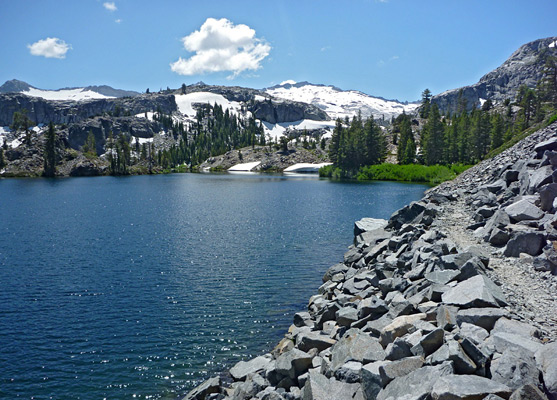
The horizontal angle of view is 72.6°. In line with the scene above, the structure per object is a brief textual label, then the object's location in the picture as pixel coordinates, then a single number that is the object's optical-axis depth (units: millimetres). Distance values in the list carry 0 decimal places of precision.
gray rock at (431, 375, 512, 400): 7564
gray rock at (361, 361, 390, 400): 9500
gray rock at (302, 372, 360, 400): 10016
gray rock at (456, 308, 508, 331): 10641
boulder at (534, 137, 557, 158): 24470
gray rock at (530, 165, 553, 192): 20719
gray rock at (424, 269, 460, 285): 14188
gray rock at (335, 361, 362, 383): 10539
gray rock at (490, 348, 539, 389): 7840
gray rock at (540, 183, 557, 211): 19156
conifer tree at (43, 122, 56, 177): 179250
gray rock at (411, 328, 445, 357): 9969
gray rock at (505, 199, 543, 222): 19094
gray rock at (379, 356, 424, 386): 9289
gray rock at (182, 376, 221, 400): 13562
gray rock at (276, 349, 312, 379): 12625
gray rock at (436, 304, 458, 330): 10805
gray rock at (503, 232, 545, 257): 16531
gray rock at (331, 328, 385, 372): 11173
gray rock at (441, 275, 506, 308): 11648
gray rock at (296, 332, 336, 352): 14500
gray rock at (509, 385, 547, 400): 7289
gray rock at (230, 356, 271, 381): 14844
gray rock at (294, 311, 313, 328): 18688
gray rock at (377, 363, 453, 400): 8242
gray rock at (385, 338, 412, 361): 10305
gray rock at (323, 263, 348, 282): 26222
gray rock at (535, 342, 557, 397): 7637
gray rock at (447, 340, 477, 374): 8477
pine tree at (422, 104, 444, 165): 136250
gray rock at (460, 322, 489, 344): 9859
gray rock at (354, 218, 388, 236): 34344
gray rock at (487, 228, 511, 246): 18453
